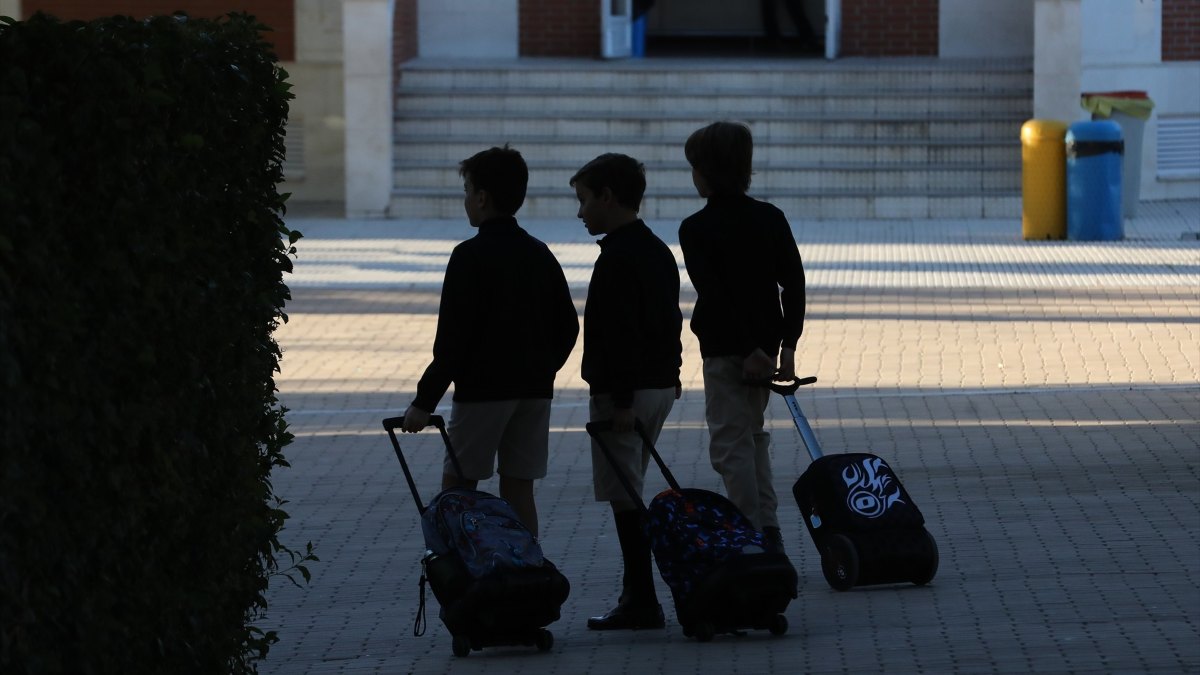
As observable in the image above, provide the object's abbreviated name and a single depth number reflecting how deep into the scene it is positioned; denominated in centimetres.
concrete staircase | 3997
